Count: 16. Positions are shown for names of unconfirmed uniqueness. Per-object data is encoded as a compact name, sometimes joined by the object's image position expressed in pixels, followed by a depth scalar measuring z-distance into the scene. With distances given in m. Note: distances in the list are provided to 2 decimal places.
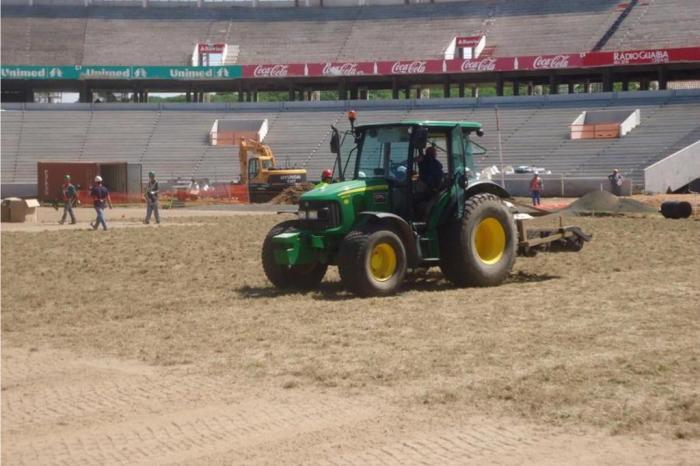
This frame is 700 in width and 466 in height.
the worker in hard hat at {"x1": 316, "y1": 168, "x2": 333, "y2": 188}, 16.31
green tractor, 14.20
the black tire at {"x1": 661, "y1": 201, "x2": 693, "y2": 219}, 30.02
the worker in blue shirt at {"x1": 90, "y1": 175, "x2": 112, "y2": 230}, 27.94
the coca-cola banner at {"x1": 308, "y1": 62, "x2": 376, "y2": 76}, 63.97
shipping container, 49.72
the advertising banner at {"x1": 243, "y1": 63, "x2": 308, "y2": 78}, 64.94
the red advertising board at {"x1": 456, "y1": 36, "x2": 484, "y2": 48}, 65.75
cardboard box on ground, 33.19
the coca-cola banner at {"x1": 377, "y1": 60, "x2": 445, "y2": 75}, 62.88
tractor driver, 14.84
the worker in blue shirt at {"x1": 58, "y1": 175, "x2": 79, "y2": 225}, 31.65
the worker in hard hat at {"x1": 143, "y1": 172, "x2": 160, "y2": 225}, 30.34
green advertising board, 66.50
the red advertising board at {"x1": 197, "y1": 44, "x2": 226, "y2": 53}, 69.69
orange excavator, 48.50
